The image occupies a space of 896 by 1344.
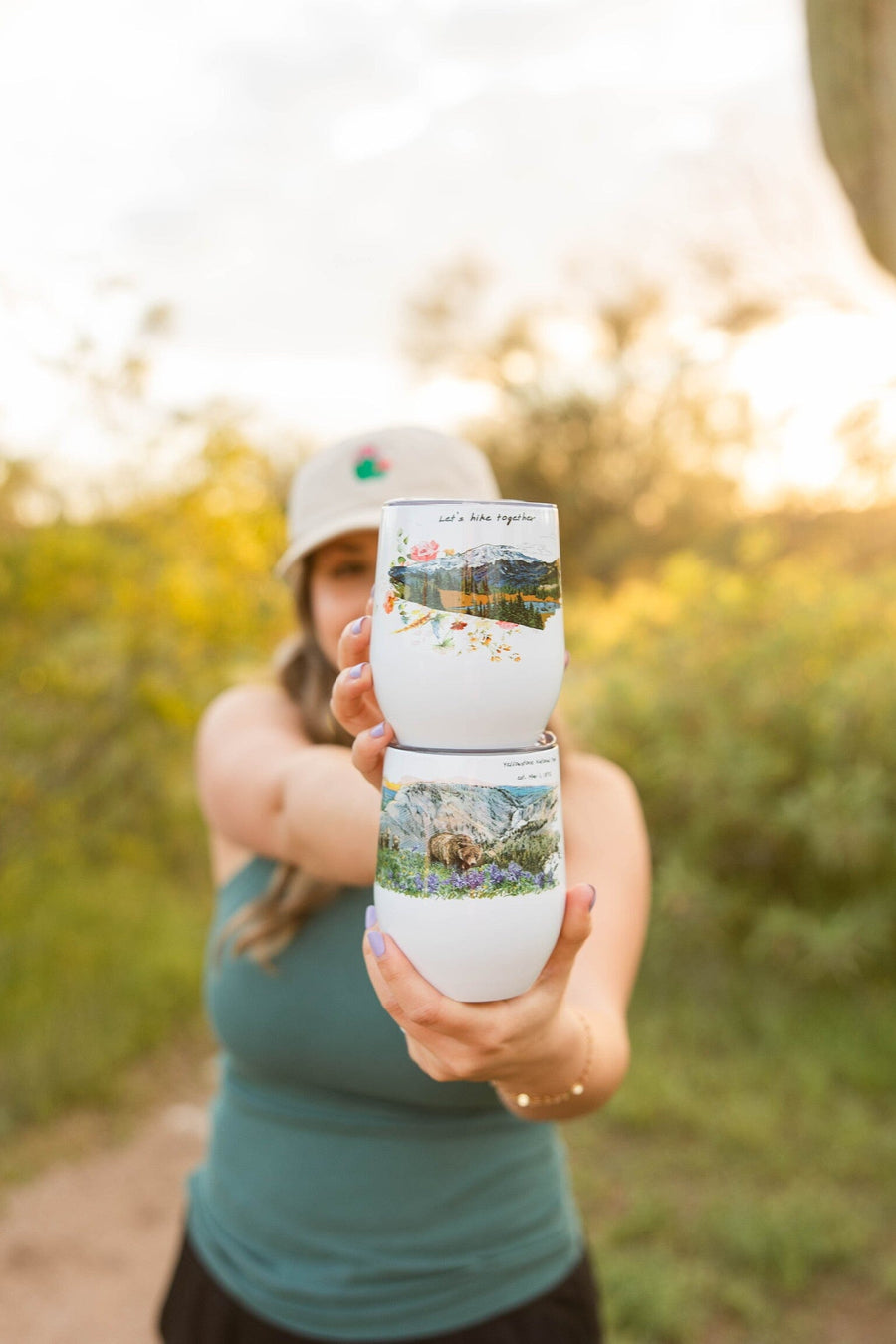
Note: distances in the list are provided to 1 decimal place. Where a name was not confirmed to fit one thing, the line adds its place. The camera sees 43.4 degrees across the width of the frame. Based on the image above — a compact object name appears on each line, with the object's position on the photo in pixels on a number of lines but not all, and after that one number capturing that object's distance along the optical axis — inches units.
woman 63.2
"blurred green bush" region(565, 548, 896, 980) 189.0
